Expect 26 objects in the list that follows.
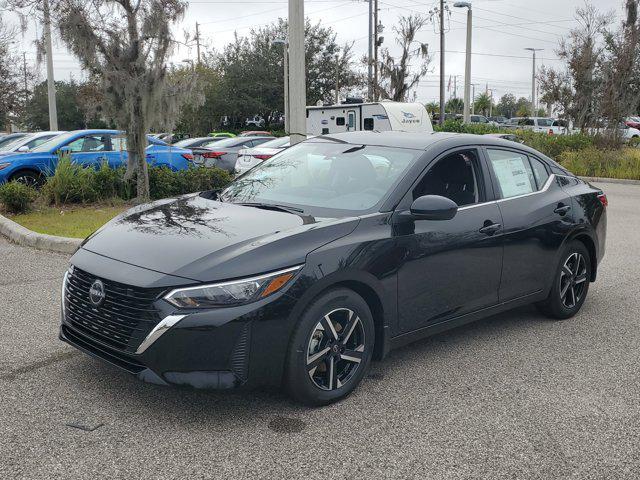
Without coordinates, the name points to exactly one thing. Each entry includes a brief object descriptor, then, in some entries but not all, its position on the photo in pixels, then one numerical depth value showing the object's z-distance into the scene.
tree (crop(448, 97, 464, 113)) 77.71
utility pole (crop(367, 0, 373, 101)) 34.56
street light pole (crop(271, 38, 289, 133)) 35.47
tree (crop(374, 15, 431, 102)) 32.75
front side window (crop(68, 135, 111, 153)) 13.64
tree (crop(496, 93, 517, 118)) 113.42
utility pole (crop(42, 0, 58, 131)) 23.00
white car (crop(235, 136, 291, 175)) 16.55
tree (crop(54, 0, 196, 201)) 11.40
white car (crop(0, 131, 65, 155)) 14.55
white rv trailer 18.62
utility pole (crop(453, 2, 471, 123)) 27.00
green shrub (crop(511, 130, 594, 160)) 22.83
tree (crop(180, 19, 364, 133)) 50.88
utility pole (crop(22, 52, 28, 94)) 38.66
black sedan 3.58
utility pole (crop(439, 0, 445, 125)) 32.91
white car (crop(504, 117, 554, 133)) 44.84
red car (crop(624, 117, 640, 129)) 45.19
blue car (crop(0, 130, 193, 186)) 13.01
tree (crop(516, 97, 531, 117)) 110.64
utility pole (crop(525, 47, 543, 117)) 64.25
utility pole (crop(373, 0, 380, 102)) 34.08
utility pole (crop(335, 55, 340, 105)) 48.18
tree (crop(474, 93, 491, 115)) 101.62
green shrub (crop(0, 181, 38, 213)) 10.95
